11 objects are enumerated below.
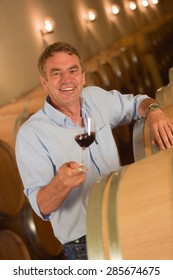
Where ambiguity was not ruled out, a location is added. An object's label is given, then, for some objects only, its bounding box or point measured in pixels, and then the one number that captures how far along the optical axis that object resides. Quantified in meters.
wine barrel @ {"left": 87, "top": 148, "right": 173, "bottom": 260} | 1.32
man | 1.70
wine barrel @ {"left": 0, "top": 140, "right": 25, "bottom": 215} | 2.86
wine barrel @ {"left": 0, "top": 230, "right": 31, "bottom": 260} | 2.81
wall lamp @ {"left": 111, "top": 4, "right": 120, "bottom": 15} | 7.95
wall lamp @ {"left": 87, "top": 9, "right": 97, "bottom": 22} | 6.99
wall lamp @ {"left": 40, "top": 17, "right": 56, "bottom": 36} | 5.57
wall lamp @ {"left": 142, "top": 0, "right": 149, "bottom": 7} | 9.27
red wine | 1.63
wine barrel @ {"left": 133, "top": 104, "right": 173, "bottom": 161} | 1.95
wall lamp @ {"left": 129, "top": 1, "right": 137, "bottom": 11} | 8.66
